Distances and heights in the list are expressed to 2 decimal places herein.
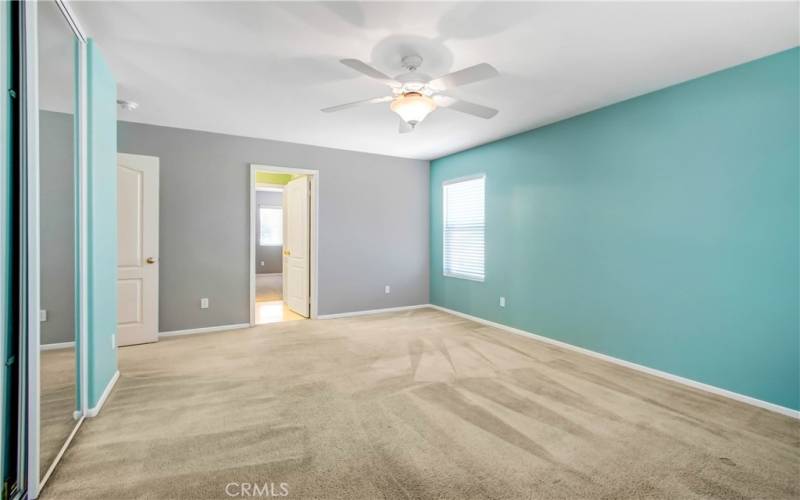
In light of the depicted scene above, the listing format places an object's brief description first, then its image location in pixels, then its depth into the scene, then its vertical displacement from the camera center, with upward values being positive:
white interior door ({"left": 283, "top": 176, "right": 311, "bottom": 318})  5.52 -0.01
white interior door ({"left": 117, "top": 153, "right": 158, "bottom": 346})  4.00 -0.05
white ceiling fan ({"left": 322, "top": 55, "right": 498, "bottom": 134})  2.25 +1.08
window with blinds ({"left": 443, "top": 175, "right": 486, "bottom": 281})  5.34 +0.30
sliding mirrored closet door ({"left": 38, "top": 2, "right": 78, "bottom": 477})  1.82 +0.08
